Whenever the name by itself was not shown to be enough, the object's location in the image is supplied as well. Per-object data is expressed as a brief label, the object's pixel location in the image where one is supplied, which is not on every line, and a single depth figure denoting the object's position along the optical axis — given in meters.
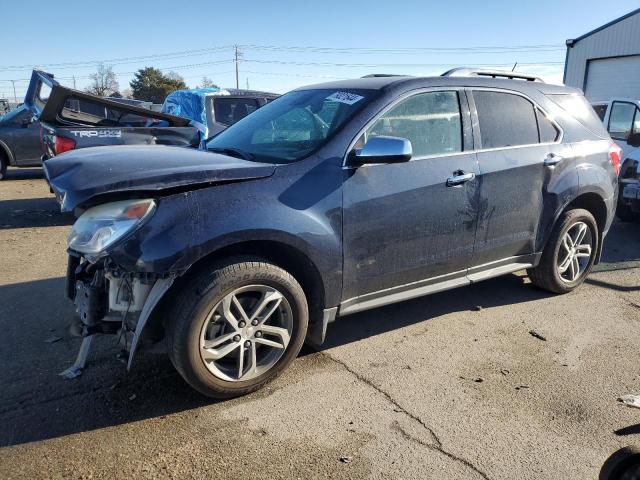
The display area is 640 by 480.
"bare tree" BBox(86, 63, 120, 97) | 77.19
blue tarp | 8.50
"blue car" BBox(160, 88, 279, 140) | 8.43
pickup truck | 6.42
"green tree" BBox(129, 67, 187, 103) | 58.97
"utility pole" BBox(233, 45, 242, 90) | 66.00
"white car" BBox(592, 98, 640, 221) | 7.25
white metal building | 20.20
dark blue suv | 2.82
